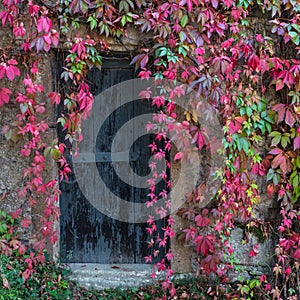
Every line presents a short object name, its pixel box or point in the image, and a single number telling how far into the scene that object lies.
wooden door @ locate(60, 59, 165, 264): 3.41
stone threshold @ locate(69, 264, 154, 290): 3.28
